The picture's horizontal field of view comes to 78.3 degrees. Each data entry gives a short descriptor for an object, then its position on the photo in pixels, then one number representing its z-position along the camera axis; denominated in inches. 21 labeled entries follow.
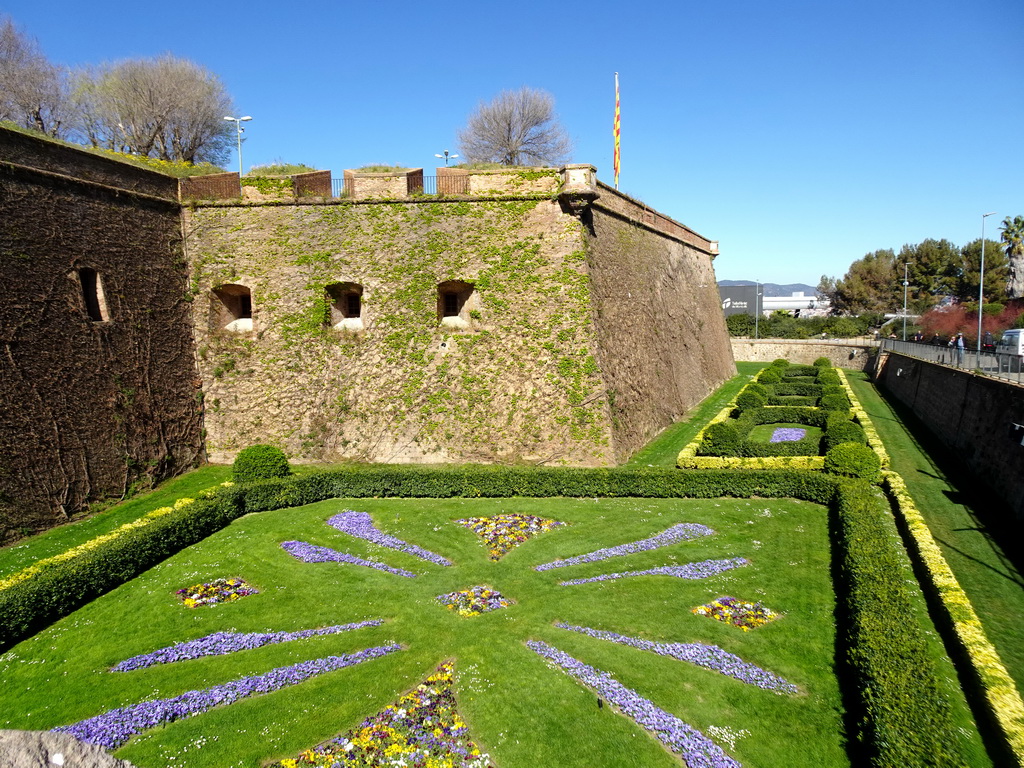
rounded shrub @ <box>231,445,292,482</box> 565.3
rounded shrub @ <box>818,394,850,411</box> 865.5
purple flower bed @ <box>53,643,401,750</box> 254.8
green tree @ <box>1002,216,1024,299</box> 1967.3
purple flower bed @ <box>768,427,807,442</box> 761.6
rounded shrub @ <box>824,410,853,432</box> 684.9
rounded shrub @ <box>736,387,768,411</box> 907.7
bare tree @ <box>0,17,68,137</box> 1025.5
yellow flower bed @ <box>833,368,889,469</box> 604.7
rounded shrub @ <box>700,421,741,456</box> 637.3
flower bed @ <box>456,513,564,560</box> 458.3
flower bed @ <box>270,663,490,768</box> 237.6
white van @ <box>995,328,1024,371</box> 581.5
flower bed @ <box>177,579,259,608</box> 376.2
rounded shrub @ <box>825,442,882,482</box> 545.6
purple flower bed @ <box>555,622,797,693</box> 282.7
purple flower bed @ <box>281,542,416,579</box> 430.3
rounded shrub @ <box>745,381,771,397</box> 951.6
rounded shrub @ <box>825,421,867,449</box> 642.2
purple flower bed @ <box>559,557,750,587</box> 399.5
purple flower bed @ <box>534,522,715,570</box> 429.4
